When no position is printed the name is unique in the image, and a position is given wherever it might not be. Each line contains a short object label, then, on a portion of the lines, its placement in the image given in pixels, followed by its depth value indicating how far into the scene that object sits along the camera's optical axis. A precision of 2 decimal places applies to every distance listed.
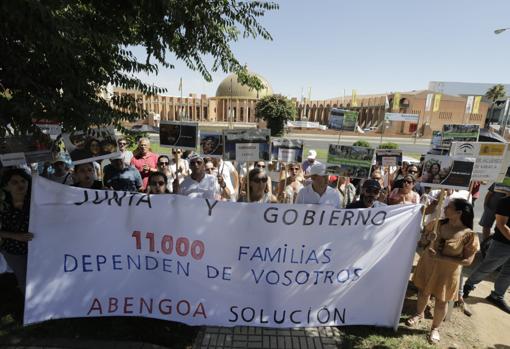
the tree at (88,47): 2.07
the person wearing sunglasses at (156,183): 3.63
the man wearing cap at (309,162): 7.12
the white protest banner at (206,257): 3.08
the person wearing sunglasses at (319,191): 3.95
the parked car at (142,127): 29.96
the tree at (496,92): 57.62
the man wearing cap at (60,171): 4.78
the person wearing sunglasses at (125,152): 6.34
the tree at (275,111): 30.36
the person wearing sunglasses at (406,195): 4.39
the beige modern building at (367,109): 55.06
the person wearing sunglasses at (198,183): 4.27
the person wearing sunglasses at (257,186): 3.73
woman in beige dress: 3.20
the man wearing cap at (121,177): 4.43
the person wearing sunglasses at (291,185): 5.08
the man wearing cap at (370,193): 3.57
